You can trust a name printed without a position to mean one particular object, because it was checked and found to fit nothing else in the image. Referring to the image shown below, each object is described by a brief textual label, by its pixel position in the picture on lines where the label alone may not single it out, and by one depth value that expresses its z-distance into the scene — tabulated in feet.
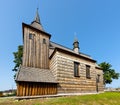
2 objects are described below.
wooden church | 39.96
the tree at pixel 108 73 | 139.13
